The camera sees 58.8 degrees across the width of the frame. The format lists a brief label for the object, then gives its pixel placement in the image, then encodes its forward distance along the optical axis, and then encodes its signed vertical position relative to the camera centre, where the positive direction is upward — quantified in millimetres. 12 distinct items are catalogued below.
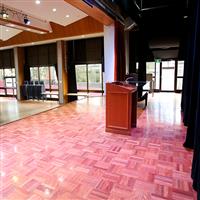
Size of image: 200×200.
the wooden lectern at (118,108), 3751 -699
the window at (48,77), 12008 -57
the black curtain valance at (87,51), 9961 +1425
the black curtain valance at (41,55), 11602 +1448
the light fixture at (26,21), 7405 +2302
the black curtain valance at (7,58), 13508 +1388
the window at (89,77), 10476 -83
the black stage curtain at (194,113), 1952 -594
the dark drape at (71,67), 10730 +534
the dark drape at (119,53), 6919 +891
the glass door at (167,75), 12133 -12
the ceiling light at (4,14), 6423 +2248
